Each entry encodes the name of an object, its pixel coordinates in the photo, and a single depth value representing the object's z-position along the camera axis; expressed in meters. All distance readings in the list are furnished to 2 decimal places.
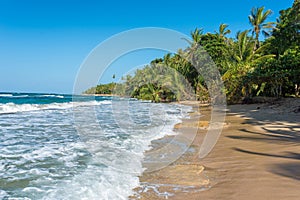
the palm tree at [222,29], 37.17
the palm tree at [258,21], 33.19
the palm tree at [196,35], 35.81
